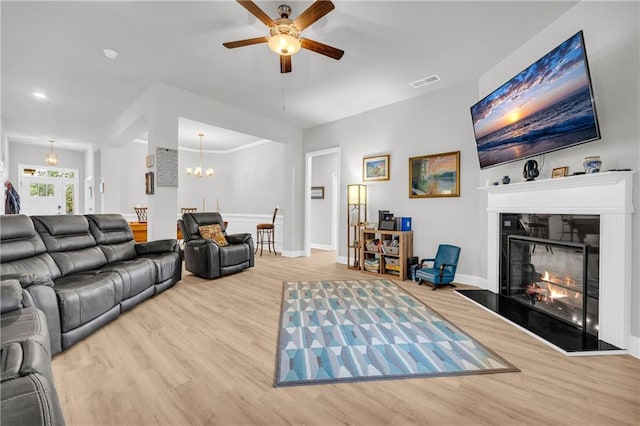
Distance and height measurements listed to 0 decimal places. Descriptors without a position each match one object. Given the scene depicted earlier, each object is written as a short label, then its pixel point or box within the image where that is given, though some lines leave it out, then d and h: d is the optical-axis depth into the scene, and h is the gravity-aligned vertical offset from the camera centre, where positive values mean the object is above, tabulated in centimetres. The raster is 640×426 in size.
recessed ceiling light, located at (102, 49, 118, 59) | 328 +189
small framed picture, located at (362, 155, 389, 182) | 495 +78
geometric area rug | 184 -106
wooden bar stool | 659 -58
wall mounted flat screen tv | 221 +96
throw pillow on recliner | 460 -39
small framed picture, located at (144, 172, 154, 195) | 413 +42
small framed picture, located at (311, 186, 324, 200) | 758 +50
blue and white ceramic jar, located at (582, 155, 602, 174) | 225 +39
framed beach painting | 413 +55
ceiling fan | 221 +160
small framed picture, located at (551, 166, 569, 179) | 258 +37
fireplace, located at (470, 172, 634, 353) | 213 -37
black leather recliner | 415 -64
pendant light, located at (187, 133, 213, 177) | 697 +106
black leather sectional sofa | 132 -57
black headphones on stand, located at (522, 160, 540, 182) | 285 +42
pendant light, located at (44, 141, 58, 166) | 765 +141
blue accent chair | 376 -81
